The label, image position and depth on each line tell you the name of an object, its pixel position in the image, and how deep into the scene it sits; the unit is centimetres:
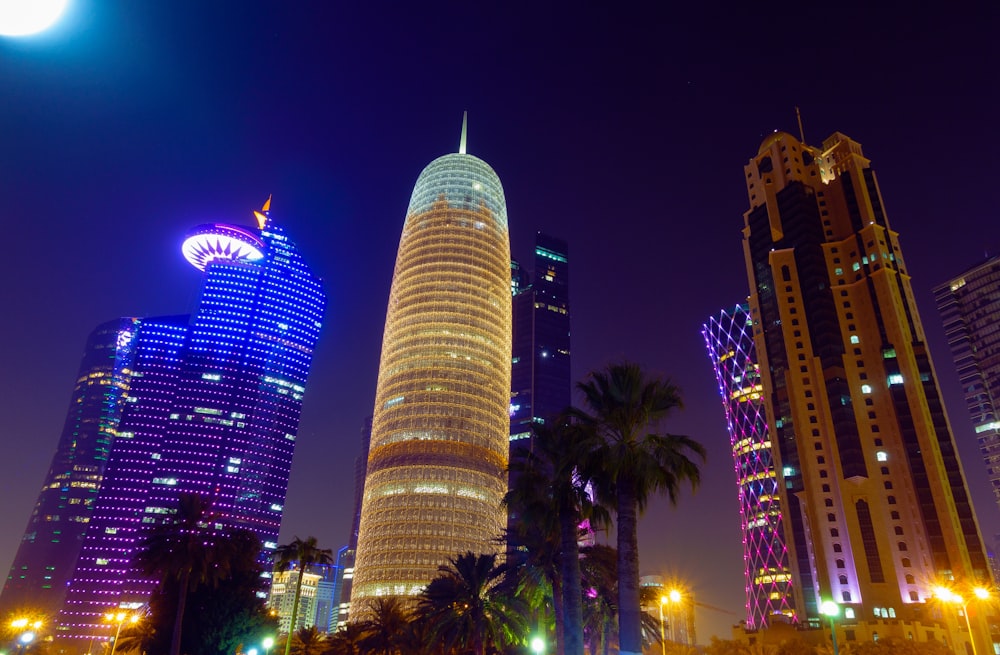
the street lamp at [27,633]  6925
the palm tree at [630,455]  2978
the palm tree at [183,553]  5269
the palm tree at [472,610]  4472
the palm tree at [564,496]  3186
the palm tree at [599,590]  4609
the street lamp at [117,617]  5194
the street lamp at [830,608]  3141
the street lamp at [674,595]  4425
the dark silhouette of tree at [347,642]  6325
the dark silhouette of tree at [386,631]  5628
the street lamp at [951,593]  4194
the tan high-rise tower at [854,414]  10450
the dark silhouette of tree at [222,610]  5950
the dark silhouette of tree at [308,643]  6600
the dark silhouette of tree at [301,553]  6116
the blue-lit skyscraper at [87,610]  19412
